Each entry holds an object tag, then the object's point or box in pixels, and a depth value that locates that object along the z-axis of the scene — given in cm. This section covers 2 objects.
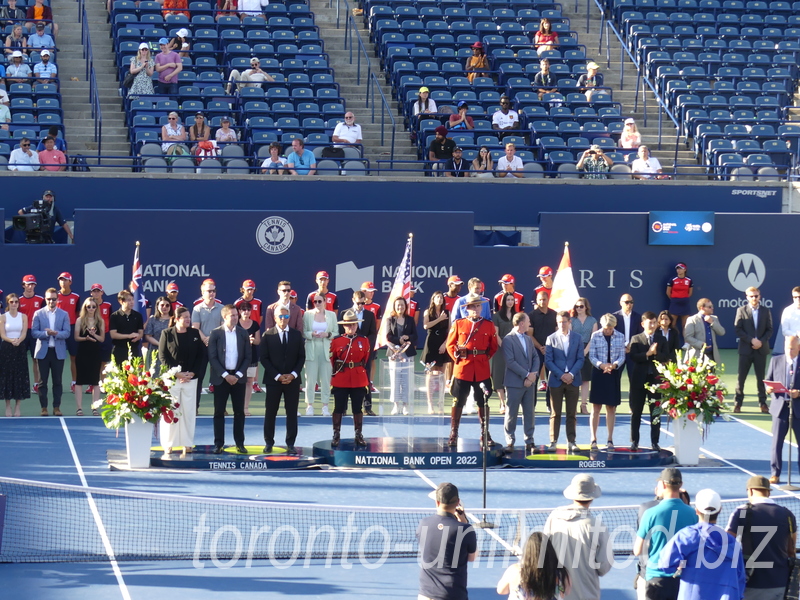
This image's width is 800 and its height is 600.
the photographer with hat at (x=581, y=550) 834
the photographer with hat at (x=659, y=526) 869
